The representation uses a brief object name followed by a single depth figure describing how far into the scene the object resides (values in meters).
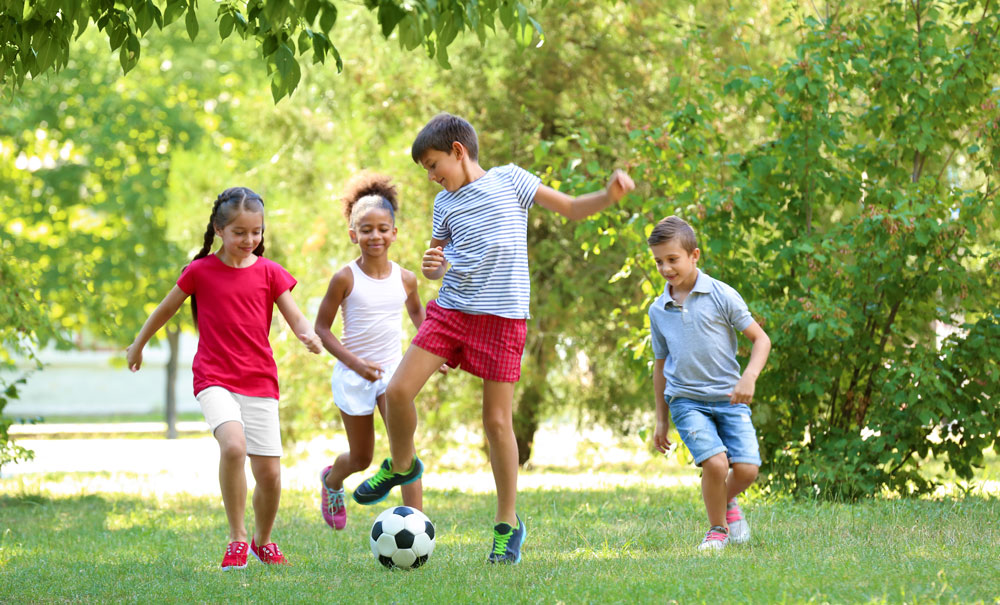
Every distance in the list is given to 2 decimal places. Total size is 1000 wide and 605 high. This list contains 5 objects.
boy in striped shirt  9.70
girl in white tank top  12.33
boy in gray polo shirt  10.76
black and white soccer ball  9.69
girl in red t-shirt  10.29
